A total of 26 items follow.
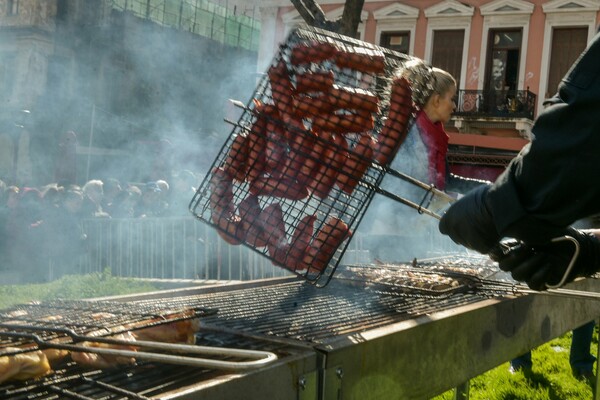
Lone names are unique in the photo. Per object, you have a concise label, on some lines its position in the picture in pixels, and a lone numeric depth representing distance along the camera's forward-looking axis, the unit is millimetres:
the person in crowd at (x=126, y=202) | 9266
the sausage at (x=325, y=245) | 2869
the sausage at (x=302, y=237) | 2908
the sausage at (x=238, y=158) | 3092
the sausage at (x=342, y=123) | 2984
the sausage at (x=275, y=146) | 2990
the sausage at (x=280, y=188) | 2979
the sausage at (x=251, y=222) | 2967
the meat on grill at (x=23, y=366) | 1650
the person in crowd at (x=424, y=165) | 4297
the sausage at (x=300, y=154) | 2932
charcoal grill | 1752
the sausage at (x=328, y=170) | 2914
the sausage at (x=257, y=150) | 3033
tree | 7230
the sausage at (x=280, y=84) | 3062
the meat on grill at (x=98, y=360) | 1843
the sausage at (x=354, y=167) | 2902
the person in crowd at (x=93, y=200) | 8281
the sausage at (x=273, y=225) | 2945
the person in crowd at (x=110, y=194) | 9188
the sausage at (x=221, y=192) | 3055
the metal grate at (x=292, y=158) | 2928
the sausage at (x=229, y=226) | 3004
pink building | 22109
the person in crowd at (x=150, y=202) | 9188
